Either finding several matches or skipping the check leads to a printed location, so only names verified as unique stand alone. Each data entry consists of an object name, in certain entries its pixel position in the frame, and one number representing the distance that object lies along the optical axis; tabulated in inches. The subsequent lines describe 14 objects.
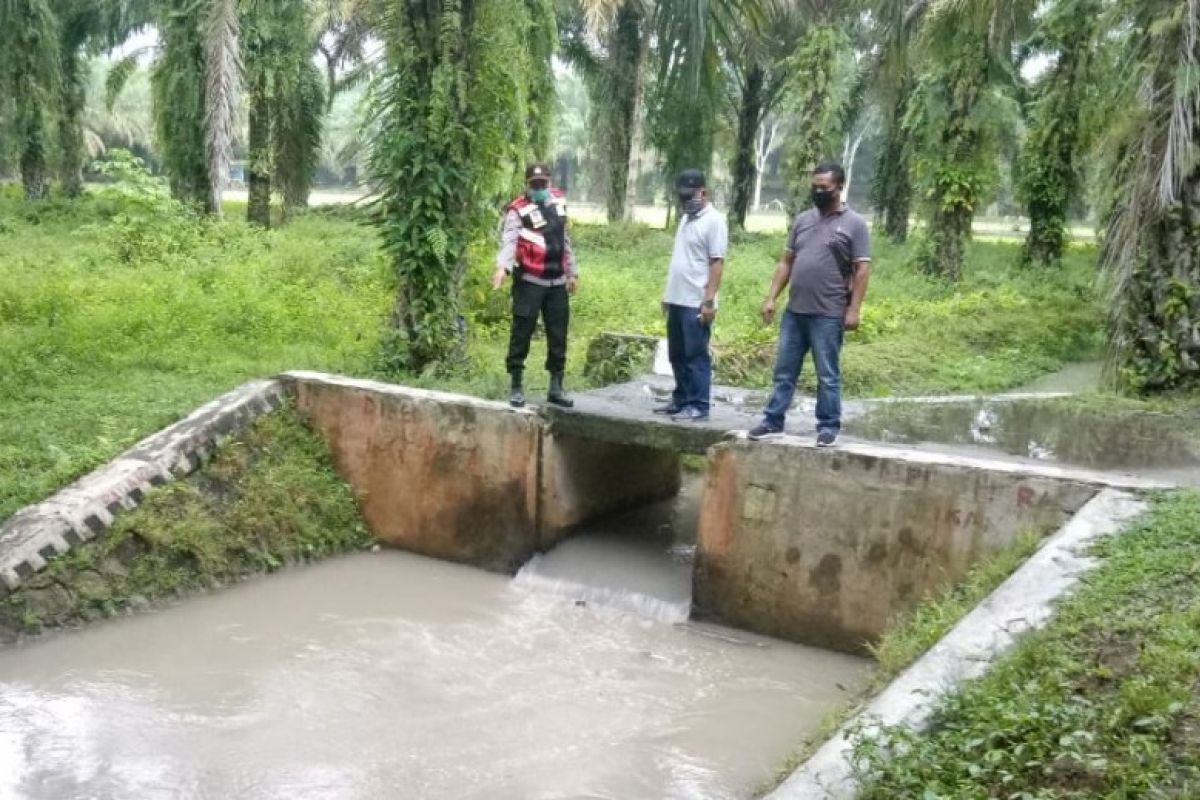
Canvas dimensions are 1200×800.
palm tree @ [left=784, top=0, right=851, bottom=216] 802.2
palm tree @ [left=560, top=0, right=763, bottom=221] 984.3
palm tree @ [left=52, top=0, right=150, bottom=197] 1122.0
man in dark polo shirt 269.3
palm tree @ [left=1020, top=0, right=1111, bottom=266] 772.6
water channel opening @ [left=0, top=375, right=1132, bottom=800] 234.5
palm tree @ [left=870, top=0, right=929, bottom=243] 678.5
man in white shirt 303.7
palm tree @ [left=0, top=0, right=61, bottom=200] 865.5
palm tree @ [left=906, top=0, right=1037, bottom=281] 722.8
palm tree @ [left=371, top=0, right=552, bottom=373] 394.0
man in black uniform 322.0
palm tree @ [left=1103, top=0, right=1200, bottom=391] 355.3
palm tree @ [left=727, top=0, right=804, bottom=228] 1085.8
